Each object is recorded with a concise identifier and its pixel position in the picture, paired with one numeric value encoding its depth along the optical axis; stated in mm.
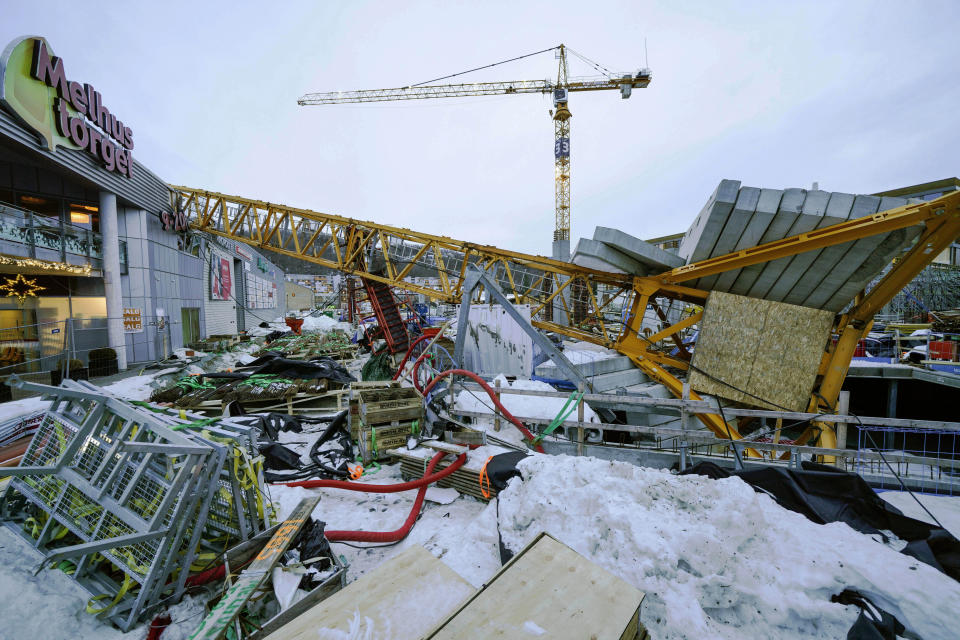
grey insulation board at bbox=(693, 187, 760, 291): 5445
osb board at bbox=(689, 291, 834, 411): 5770
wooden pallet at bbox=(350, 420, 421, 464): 5910
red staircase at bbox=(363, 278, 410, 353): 12156
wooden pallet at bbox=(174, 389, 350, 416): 8109
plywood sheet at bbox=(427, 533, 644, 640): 1753
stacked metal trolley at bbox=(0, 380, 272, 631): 2895
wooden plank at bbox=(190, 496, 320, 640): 2357
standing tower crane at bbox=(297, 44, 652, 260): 41500
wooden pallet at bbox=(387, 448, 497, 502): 4727
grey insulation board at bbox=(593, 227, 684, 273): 6750
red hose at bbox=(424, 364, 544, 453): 5914
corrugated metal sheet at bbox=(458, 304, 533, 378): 9828
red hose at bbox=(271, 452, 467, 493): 4734
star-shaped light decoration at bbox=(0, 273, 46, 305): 10680
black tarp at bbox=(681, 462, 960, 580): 2996
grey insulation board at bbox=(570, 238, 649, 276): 6953
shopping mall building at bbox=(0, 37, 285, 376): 9094
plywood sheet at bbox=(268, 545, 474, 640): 1997
